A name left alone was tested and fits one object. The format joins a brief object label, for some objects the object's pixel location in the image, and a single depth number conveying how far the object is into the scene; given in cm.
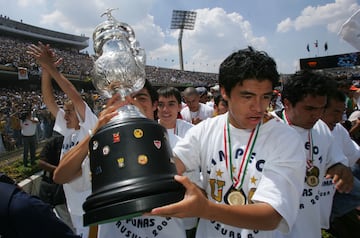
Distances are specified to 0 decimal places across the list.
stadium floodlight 5069
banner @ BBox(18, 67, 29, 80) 2026
